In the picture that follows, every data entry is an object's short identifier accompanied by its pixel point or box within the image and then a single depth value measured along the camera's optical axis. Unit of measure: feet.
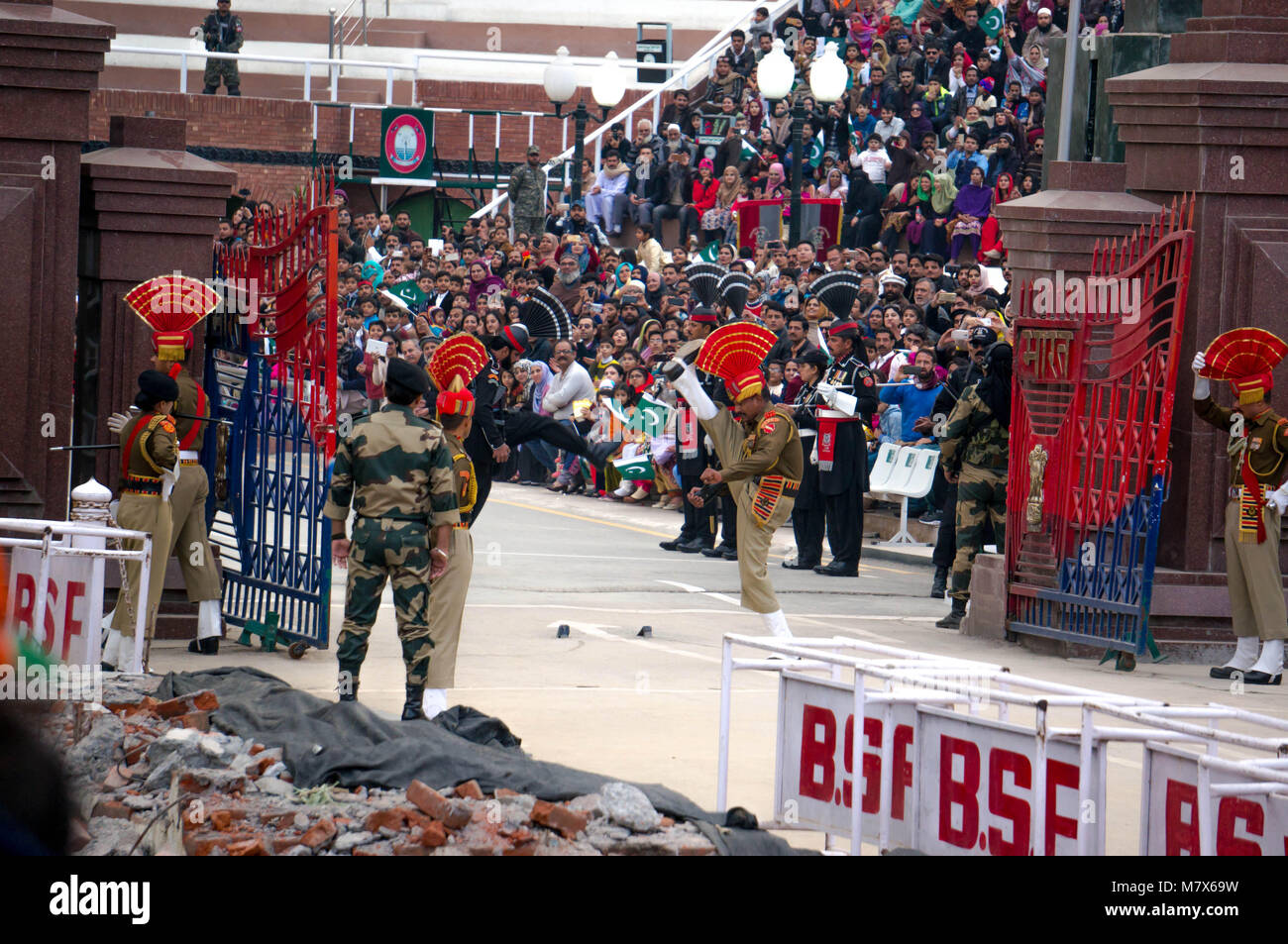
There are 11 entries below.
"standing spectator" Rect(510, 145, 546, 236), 97.30
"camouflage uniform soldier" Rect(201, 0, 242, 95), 119.96
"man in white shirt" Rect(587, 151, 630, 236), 94.73
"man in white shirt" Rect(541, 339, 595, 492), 71.10
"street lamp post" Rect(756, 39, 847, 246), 68.13
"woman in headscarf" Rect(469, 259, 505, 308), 87.61
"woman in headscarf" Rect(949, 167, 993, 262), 72.23
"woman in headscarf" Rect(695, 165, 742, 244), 84.38
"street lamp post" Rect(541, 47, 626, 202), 88.38
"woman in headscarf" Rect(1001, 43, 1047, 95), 77.56
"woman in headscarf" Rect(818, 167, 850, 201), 80.33
